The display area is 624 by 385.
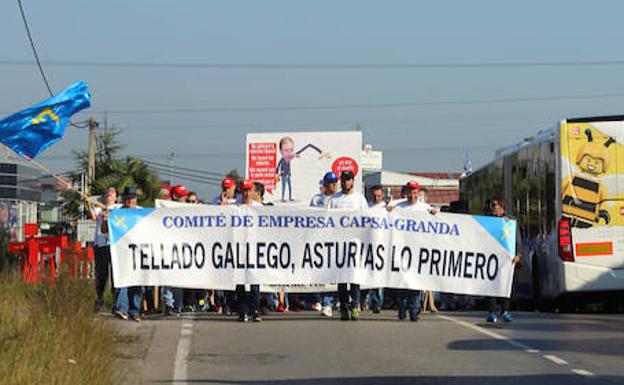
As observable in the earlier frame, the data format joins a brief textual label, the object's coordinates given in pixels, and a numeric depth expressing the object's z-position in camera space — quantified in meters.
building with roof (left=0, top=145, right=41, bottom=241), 108.28
